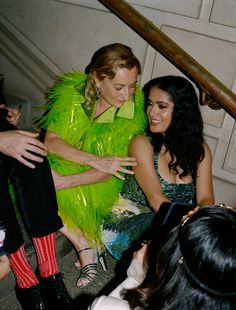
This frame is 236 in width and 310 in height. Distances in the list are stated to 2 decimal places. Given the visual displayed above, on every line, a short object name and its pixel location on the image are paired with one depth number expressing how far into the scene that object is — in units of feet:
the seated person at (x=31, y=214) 6.13
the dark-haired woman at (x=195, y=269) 3.36
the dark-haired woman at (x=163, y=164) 7.78
